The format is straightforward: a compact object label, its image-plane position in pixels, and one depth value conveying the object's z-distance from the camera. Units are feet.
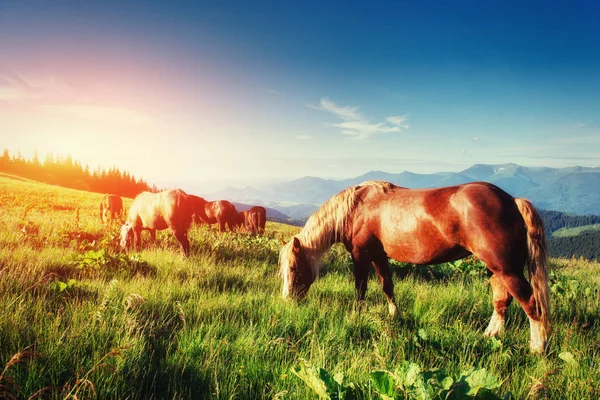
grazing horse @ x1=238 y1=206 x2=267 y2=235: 77.10
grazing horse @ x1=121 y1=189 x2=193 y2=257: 33.40
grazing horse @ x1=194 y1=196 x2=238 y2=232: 75.25
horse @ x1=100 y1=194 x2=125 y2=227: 53.18
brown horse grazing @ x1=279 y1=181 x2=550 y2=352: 13.43
